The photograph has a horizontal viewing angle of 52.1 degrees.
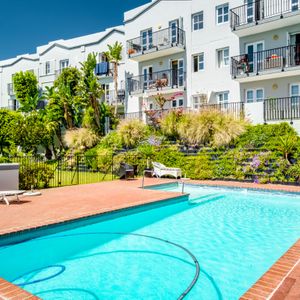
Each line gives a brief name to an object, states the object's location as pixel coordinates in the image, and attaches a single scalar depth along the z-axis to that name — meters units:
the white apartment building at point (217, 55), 19.85
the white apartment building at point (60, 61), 31.44
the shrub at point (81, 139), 24.05
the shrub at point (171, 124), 19.73
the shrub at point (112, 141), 21.86
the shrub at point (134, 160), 18.80
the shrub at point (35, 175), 12.38
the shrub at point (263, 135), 15.97
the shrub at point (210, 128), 16.84
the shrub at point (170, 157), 17.79
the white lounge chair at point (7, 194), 9.51
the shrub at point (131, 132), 21.17
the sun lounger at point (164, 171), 16.75
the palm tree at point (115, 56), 28.88
